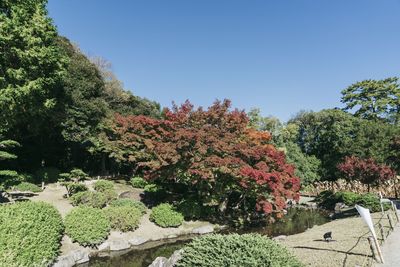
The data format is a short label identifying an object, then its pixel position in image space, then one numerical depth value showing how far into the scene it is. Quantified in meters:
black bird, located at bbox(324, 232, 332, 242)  12.26
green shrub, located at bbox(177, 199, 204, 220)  18.95
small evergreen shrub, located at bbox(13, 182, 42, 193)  21.22
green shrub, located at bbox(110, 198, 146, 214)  18.97
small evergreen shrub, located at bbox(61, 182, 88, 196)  21.14
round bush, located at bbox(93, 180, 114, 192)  22.81
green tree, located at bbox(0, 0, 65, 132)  16.44
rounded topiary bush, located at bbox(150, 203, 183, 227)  17.77
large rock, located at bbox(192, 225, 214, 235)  17.58
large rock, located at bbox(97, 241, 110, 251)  14.20
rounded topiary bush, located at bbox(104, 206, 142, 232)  16.22
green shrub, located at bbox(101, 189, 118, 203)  20.30
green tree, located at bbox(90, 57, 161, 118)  33.72
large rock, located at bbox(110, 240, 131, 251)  14.47
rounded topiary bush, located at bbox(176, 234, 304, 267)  6.48
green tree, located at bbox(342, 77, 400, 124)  41.22
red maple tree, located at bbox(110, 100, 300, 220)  17.28
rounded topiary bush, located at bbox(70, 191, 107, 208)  18.92
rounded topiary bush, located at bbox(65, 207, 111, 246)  13.97
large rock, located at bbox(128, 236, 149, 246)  15.36
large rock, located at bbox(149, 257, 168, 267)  10.73
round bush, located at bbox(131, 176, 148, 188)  26.95
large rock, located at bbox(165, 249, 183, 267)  10.48
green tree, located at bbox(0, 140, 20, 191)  16.39
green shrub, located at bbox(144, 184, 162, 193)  23.17
